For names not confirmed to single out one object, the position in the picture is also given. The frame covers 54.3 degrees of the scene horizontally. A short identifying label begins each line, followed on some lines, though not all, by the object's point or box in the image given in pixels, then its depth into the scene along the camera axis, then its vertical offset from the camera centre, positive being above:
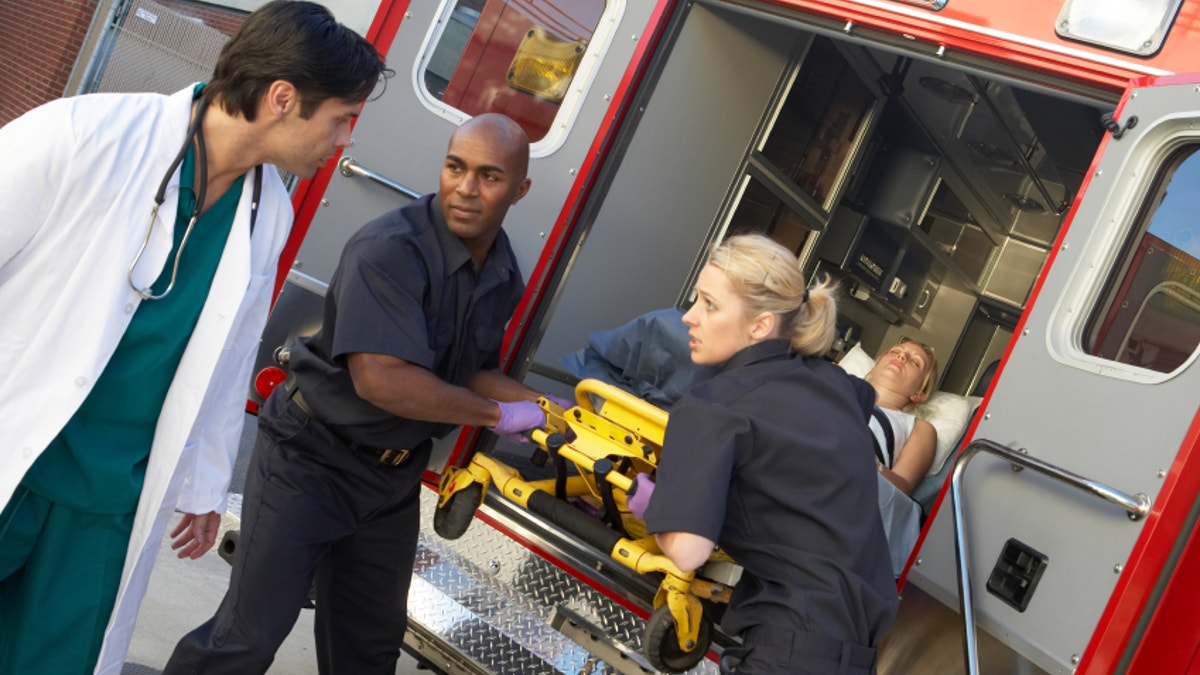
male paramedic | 3.02 -0.51
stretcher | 2.96 -0.55
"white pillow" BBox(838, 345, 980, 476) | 4.87 +0.25
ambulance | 2.84 +0.43
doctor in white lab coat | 2.00 -0.25
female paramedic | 2.41 -0.23
